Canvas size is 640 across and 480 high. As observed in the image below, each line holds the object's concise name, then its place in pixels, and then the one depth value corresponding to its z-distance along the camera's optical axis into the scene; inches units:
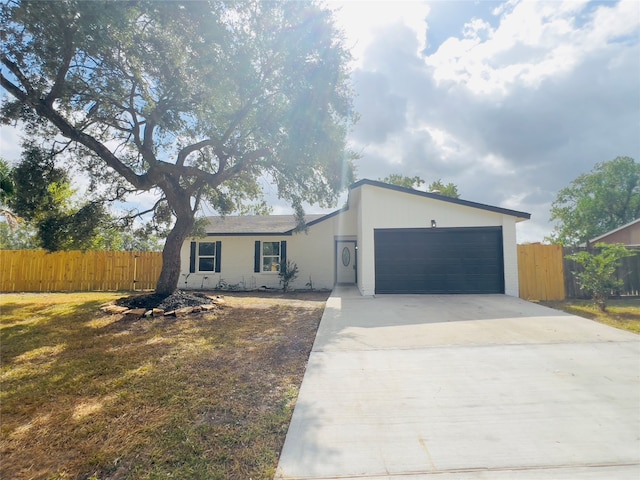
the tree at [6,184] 328.2
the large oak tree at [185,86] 254.4
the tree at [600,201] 1105.4
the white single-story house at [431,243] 410.0
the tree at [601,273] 323.3
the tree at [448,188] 1186.1
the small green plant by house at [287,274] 539.5
